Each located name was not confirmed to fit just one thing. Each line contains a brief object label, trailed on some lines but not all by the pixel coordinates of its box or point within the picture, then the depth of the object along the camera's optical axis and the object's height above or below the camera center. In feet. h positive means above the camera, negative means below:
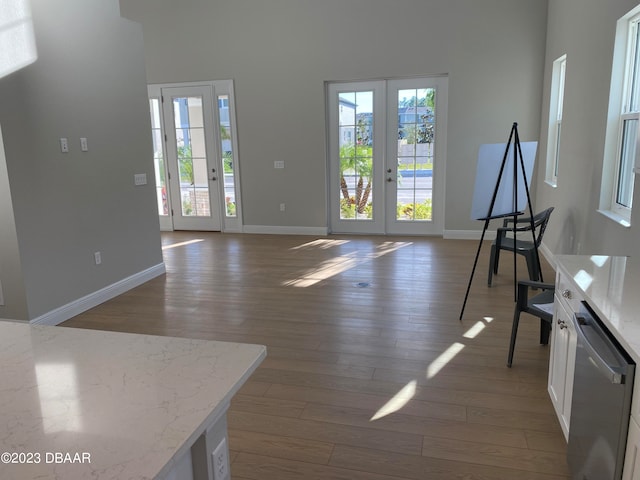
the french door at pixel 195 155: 24.49 +0.17
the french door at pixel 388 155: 22.12 -0.02
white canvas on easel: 12.27 -0.84
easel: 11.73 -0.64
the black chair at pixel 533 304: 8.99 -3.01
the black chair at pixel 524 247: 14.05 -2.94
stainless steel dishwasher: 4.55 -2.72
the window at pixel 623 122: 10.87 +0.65
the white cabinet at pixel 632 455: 4.30 -2.85
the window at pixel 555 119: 18.07 +1.26
